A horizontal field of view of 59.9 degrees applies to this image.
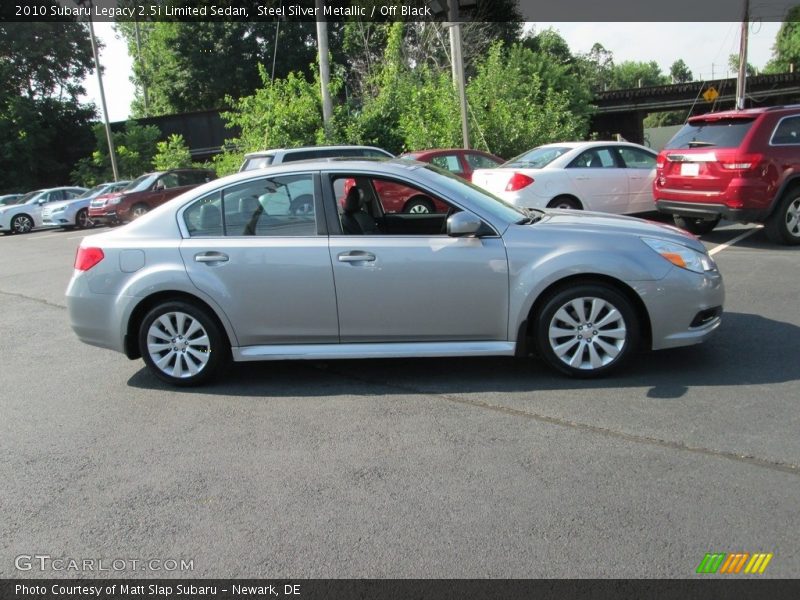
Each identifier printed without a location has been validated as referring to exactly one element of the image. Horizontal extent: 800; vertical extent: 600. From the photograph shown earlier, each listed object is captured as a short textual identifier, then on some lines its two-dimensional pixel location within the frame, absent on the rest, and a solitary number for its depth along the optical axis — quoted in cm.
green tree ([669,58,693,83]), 14050
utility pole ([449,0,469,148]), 1598
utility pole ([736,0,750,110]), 2819
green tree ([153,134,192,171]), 3044
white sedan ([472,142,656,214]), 1062
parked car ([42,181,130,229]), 2295
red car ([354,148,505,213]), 1354
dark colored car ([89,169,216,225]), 1977
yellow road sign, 3410
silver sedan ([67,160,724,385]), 476
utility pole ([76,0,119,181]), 3037
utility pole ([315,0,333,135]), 2100
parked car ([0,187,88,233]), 2402
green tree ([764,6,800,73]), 6931
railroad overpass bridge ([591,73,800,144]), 5338
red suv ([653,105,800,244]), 885
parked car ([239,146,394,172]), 1327
